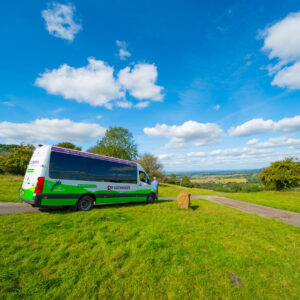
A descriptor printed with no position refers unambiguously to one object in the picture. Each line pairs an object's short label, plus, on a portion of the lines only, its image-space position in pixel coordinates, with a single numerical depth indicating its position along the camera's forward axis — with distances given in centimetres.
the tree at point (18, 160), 3725
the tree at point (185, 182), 8614
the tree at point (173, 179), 7803
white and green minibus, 751
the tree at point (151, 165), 4947
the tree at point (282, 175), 2883
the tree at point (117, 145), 3709
